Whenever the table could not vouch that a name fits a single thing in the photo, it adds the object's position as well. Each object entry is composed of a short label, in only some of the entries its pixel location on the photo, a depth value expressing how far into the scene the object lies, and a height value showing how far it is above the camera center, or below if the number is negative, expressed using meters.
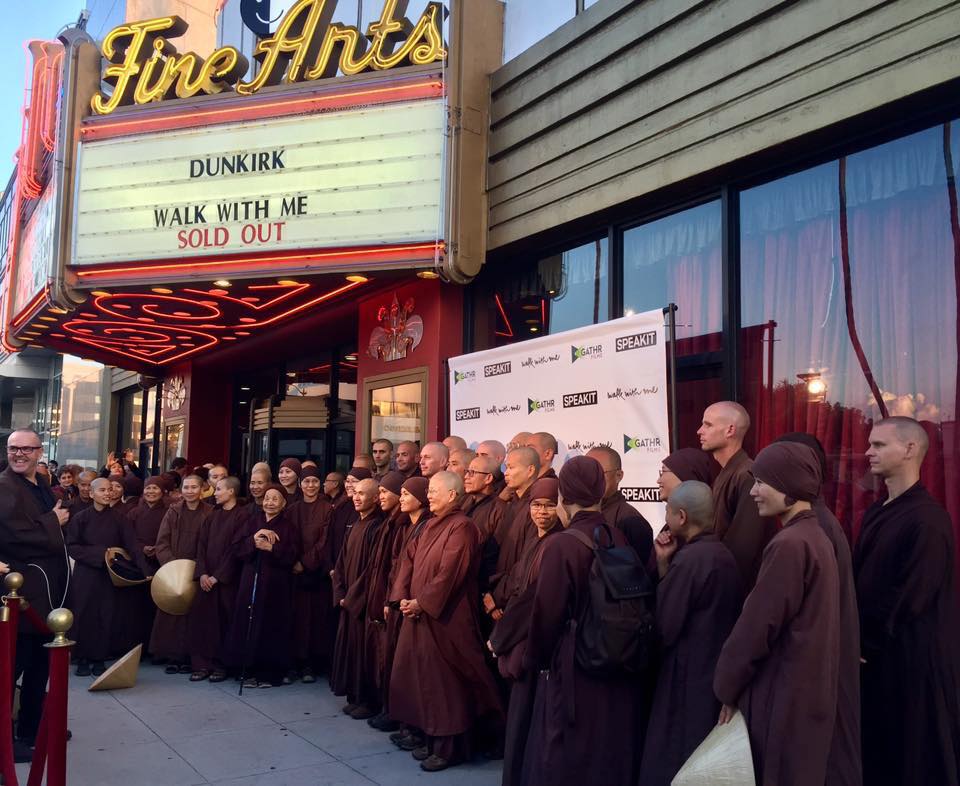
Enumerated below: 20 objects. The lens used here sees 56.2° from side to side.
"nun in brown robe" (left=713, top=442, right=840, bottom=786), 3.56 -0.80
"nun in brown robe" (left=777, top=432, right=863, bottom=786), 3.71 -0.93
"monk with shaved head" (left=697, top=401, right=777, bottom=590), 4.55 -0.16
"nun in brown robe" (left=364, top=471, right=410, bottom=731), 6.82 -0.96
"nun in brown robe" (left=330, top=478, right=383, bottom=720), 7.17 -1.23
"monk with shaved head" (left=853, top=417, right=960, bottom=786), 4.04 -0.84
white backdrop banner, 6.21 +0.51
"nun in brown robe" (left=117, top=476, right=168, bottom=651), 9.16 -1.11
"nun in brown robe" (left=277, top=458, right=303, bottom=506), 9.35 -0.27
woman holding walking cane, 8.06 -1.36
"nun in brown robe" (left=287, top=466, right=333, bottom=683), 8.38 -1.30
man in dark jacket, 5.80 -0.67
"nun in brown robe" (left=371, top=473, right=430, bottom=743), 6.58 -0.72
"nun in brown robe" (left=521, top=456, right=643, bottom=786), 4.36 -1.18
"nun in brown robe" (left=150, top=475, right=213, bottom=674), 8.88 -0.97
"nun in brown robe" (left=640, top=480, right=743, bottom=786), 4.11 -0.85
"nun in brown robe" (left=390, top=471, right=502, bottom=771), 5.98 -1.28
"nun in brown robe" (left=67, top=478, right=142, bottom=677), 8.75 -1.31
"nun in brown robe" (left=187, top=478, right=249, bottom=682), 8.53 -1.32
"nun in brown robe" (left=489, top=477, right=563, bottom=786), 4.70 -1.11
